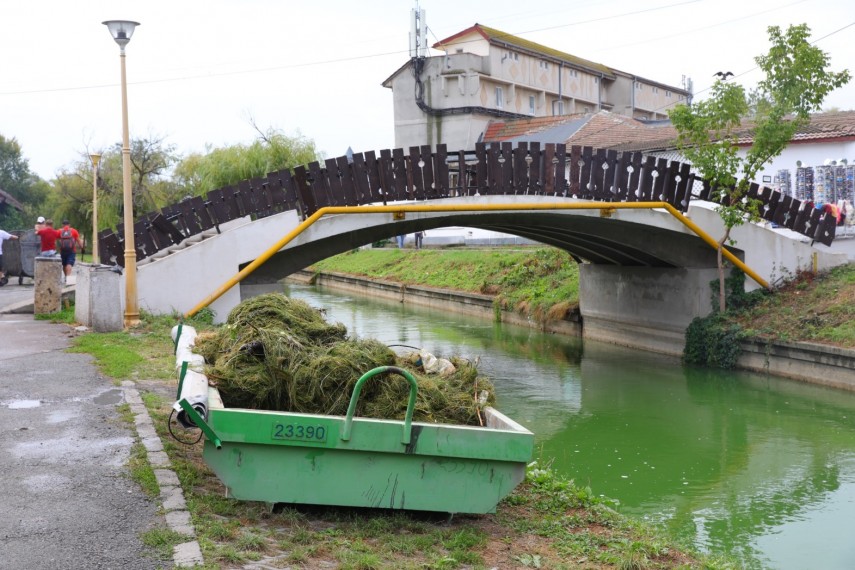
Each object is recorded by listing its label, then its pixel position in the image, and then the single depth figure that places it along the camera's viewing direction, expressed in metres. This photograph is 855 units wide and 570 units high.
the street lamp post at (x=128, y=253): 13.30
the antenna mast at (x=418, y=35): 47.31
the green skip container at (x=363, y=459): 5.66
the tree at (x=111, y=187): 43.88
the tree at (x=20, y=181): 57.19
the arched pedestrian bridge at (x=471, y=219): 14.63
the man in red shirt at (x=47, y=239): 19.28
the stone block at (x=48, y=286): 15.05
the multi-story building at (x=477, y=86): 45.72
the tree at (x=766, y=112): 17.16
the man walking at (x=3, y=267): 21.34
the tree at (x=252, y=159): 44.25
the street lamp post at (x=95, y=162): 25.04
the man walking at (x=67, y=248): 22.20
